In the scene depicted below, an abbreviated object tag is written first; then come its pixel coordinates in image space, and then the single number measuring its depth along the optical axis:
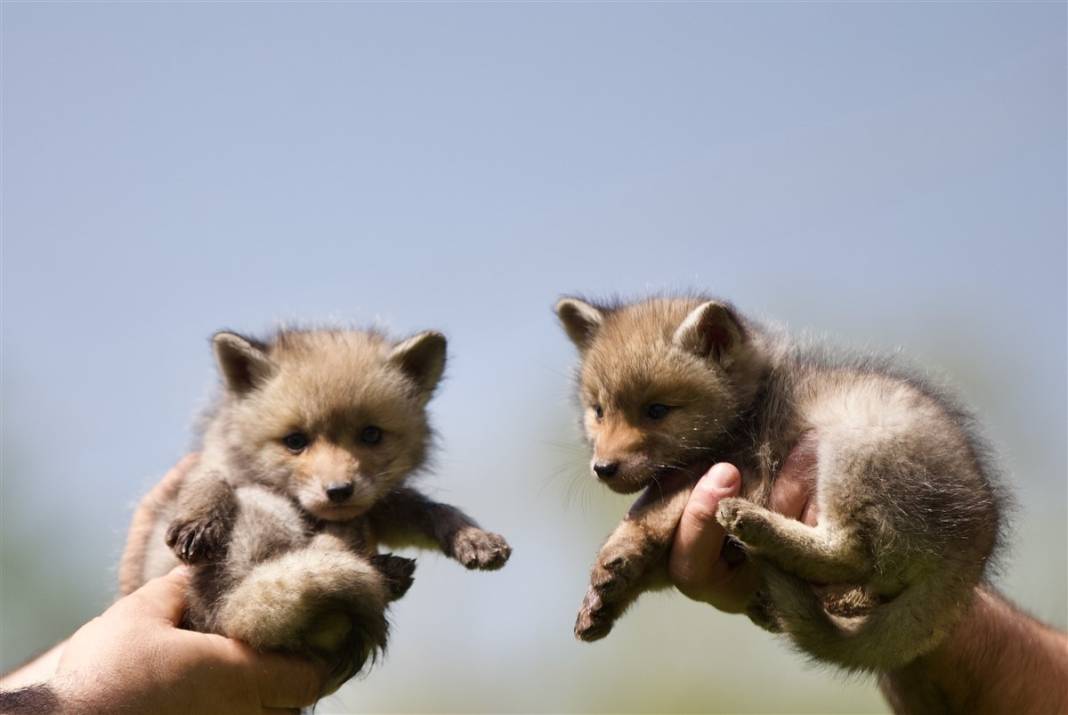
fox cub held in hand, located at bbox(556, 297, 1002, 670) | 7.63
